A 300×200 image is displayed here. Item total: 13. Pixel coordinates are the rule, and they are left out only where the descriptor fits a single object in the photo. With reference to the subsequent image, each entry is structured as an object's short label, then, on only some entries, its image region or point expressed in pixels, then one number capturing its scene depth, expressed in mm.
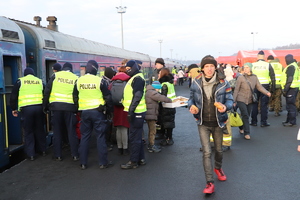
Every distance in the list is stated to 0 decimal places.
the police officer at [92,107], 5172
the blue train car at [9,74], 5348
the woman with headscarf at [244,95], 7160
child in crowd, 6156
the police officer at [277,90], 10234
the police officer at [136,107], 5141
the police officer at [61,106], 5598
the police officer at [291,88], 8383
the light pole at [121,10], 39750
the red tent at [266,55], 20891
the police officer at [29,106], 5648
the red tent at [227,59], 33162
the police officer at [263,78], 8523
